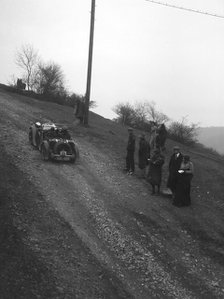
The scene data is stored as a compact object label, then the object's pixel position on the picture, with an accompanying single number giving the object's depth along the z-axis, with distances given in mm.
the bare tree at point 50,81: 34162
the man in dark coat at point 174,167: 12878
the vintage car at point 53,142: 13956
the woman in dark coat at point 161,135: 14275
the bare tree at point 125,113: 35044
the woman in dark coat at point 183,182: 12596
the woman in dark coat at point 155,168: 12792
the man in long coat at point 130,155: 14275
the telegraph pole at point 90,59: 19875
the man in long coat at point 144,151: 14177
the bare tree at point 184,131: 30525
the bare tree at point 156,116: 37938
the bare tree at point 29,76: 35063
